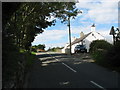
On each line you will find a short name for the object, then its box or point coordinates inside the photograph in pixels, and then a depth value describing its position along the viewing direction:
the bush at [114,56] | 8.72
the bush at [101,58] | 9.74
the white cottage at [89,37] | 33.82
